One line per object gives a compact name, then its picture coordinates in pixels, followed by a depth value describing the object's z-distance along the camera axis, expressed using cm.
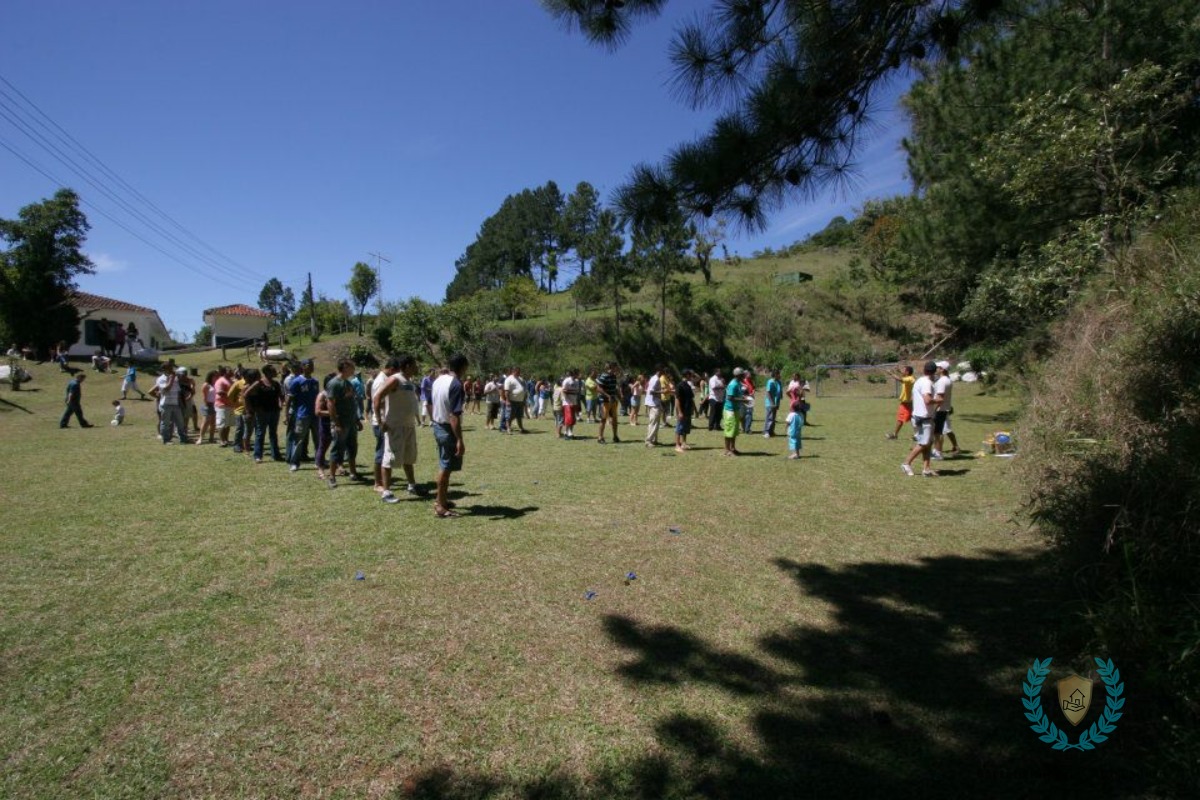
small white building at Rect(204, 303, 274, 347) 5875
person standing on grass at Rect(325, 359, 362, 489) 812
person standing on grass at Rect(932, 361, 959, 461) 934
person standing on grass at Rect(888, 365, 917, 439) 1272
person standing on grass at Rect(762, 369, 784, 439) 1503
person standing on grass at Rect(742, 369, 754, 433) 1393
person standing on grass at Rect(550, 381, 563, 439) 1538
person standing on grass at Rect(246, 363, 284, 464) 998
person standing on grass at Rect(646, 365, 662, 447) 1308
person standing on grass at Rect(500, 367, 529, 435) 1538
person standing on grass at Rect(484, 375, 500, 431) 1708
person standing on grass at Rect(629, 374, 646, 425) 1873
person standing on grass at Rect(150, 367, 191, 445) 1266
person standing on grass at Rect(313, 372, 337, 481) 874
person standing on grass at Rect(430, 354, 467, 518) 639
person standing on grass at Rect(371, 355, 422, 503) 720
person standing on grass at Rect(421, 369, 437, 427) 1955
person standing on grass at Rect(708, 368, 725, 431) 1479
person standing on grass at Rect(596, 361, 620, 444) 1369
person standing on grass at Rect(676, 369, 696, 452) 1213
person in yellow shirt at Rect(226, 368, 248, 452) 1152
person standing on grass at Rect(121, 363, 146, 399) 1930
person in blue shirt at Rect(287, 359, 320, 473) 912
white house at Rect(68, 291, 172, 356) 4119
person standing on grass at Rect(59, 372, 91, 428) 1539
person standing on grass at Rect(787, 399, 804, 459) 1114
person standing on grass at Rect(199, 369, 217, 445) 1291
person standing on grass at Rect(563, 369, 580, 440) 1455
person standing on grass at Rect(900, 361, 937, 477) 899
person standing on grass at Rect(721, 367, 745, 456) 1119
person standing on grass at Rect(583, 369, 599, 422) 1870
